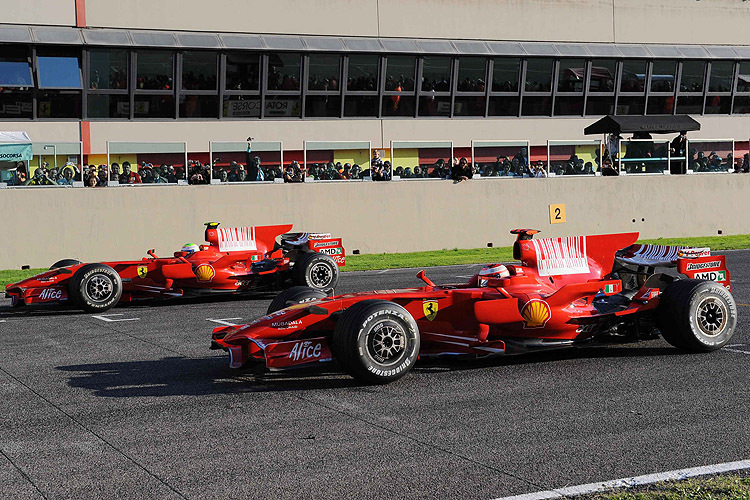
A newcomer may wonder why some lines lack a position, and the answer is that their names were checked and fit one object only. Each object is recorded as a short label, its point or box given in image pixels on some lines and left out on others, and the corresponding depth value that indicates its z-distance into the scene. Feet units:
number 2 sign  89.45
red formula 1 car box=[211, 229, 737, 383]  25.54
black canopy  93.66
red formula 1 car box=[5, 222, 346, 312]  44.73
